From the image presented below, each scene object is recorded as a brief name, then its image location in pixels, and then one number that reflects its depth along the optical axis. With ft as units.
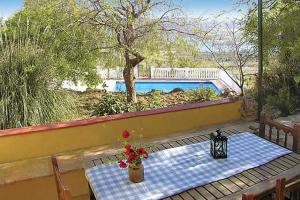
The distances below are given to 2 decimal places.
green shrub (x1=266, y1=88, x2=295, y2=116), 13.29
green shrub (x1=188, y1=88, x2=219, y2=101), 19.17
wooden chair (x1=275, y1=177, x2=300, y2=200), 4.52
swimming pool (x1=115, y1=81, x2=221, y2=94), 30.16
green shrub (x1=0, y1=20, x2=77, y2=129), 11.37
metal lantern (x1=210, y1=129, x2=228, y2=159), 6.36
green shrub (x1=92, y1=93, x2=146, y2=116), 16.13
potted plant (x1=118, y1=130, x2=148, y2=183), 5.60
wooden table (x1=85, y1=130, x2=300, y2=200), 5.33
